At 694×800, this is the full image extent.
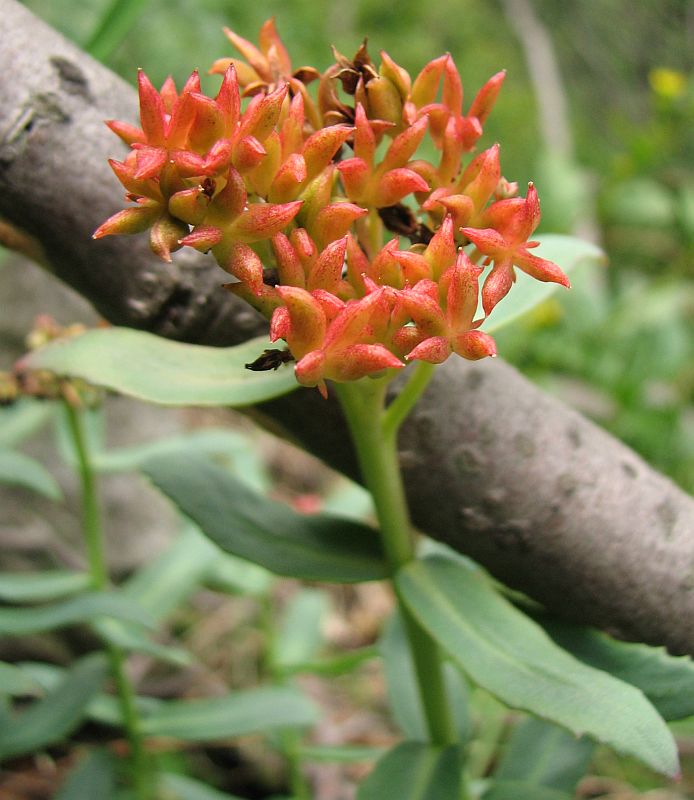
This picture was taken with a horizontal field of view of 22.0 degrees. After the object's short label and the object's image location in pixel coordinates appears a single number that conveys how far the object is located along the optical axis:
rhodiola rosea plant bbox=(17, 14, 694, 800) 0.16
